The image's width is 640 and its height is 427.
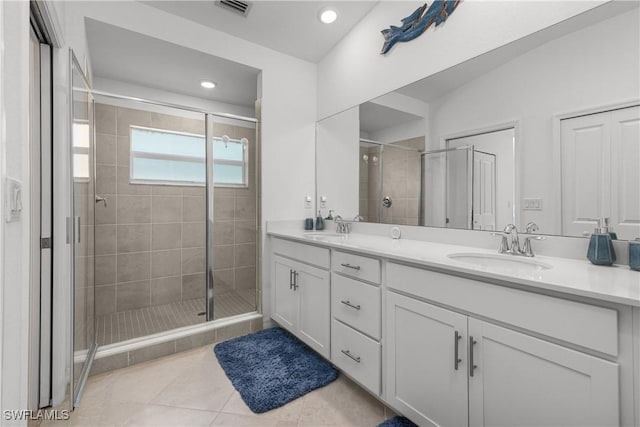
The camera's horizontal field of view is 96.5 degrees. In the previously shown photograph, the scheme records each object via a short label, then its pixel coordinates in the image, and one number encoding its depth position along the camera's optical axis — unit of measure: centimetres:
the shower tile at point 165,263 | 269
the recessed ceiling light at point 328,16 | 218
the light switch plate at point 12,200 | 68
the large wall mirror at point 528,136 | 116
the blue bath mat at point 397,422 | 136
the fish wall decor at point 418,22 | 172
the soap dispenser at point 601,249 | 111
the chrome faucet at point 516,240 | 136
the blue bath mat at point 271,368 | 161
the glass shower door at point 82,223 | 155
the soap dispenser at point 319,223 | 268
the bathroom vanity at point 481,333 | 79
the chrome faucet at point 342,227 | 249
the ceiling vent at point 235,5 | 201
